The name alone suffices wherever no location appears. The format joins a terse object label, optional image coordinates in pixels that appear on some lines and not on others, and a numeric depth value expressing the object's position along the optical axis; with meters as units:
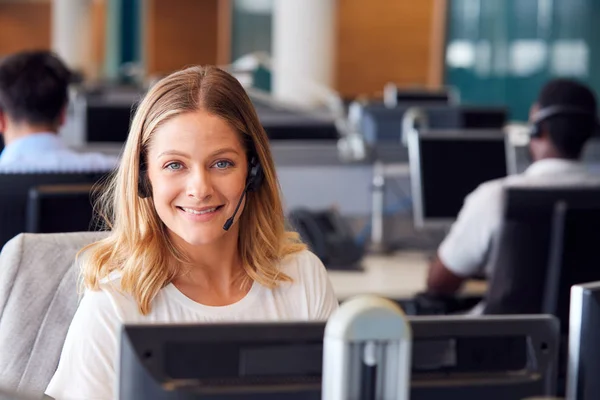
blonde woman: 1.92
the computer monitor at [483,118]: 7.99
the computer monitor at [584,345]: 1.35
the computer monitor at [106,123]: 6.25
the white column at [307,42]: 12.29
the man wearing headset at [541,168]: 4.01
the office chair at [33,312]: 2.35
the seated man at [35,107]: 4.08
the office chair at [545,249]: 3.22
